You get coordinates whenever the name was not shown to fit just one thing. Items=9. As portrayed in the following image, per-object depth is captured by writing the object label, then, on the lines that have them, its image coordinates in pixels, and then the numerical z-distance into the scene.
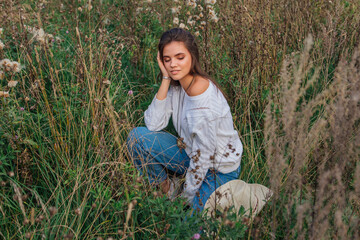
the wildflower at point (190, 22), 3.39
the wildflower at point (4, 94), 2.05
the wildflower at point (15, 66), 2.06
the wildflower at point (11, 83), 2.14
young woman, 2.19
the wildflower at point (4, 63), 2.07
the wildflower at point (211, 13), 3.39
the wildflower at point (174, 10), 3.62
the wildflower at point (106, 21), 3.87
